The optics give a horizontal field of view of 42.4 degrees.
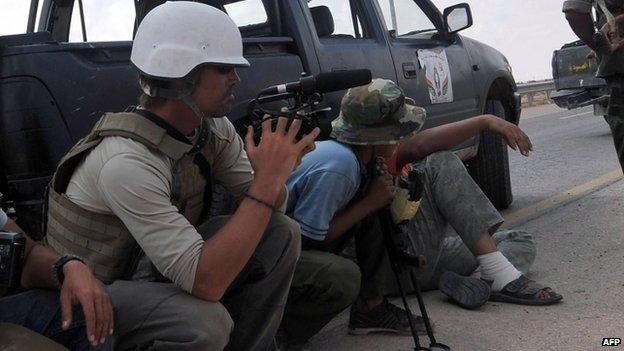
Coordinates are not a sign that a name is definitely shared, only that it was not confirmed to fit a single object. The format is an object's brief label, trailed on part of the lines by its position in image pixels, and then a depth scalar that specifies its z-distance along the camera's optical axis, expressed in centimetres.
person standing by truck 411
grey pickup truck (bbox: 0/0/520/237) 289
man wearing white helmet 223
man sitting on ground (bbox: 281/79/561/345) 312
